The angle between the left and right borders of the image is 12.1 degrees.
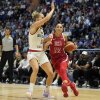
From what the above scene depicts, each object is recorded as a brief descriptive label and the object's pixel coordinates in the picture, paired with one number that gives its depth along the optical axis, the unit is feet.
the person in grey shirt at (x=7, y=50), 55.81
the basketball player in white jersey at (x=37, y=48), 33.70
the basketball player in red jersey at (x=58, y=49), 36.16
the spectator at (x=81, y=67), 52.07
